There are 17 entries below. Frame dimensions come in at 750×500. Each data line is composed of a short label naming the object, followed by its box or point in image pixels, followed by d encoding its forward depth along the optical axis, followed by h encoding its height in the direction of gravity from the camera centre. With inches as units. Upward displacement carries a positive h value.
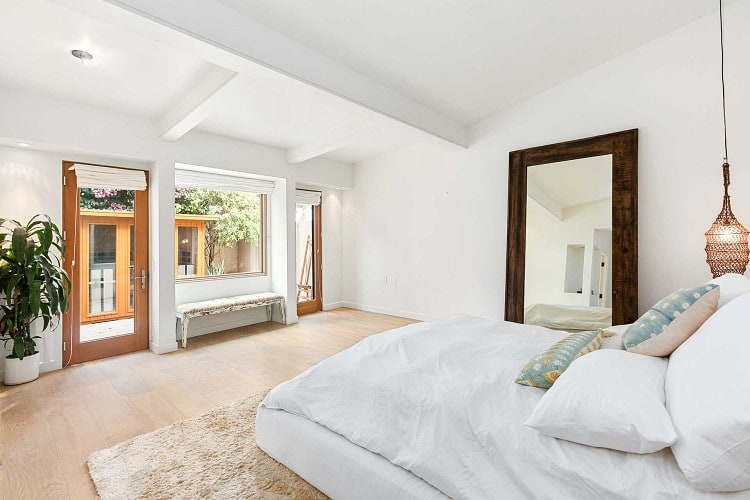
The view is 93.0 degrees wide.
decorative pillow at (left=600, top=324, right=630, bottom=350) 71.2 -19.6
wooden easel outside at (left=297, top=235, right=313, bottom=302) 250.2 -18.7
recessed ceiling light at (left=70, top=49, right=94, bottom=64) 101.0 +55.4
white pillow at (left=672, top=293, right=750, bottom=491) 34.3 -17.1
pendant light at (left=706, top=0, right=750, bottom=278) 107.8 +1.5
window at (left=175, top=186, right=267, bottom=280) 190.1 +8.3
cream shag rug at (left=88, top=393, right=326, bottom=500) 69.7 -48.1
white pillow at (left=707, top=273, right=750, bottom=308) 63.6 -7.4
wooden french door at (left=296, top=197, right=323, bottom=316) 250.4 -6.5
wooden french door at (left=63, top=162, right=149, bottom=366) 145.7 -10.3
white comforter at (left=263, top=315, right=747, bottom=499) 41.6 -26.0
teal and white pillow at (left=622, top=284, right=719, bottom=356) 58.9 -12.7
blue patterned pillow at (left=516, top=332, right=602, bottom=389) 58.1 -19.5
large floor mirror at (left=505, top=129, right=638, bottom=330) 137.9 +6.0
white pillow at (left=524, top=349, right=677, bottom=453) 40.7 -19.7
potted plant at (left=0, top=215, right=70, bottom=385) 118.7 -15.0
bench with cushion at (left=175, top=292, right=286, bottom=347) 168.4 -30.3
